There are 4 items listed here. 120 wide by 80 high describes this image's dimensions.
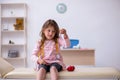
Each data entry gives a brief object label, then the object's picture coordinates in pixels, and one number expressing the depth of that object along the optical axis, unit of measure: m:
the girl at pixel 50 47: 2.39
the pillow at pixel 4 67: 2.31
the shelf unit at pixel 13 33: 5.30
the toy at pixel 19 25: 5.30
